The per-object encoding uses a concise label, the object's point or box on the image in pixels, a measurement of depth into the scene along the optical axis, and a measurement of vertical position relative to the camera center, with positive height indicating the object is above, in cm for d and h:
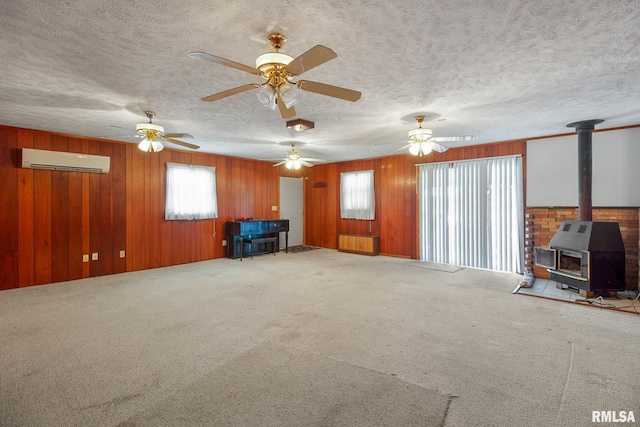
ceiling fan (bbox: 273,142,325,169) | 610 +106
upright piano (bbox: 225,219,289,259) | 721 -55
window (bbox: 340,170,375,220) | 783 +43
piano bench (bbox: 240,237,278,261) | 719 -68
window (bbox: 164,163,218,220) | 638 +45
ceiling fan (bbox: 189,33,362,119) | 201 +95
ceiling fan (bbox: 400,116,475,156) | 426 +99
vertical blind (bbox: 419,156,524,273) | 564 -4
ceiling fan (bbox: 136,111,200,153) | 399 +103
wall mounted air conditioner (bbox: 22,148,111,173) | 470 +86
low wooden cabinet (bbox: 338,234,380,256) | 754 -80
